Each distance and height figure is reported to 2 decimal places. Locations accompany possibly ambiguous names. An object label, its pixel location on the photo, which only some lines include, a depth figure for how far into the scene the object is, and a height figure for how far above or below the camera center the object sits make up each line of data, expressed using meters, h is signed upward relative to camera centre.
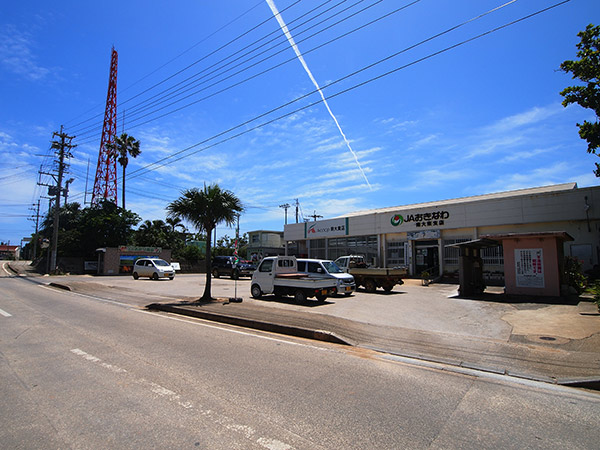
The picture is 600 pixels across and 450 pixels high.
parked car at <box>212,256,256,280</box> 31.90 -0.93
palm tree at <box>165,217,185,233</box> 55.84 +5.48
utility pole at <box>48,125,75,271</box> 37.44 +10.95
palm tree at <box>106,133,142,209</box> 45.12 +14.33
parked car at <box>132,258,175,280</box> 29.75 -1.00
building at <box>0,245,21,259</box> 142.50 +3.49
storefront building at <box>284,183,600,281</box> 22.16 +2.29
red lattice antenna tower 48.56 +17.54
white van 16.24 -0.75
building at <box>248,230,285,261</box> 56.50 +2.42
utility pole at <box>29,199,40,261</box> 70.12 +8.03
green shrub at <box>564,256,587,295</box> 16.20 -0.92
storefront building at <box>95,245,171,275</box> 38.62 -0.07
